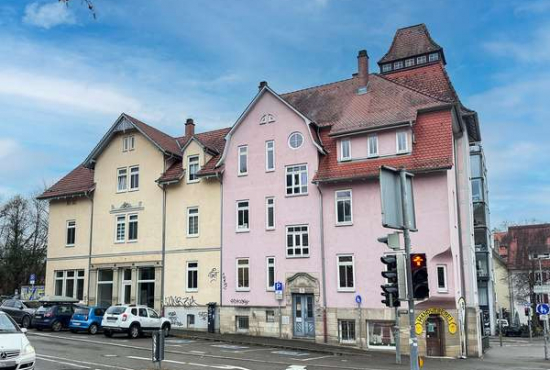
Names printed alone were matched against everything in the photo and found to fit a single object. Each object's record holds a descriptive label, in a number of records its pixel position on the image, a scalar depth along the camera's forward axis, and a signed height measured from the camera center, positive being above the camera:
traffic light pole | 10.95 +0.34
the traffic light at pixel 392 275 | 12.41 +0.25
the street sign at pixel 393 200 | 11.02 +1.71
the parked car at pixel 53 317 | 31.89 -1.50
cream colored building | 34.78 +4.26
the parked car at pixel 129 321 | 29.06 -1.62
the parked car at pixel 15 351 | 12.06 -1.31
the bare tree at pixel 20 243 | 62.97 +5.32
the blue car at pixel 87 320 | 30.95 -1.65
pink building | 28.00 +4.15
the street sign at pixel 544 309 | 29.47 -1.25
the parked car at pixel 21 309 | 33.41 -1.11
